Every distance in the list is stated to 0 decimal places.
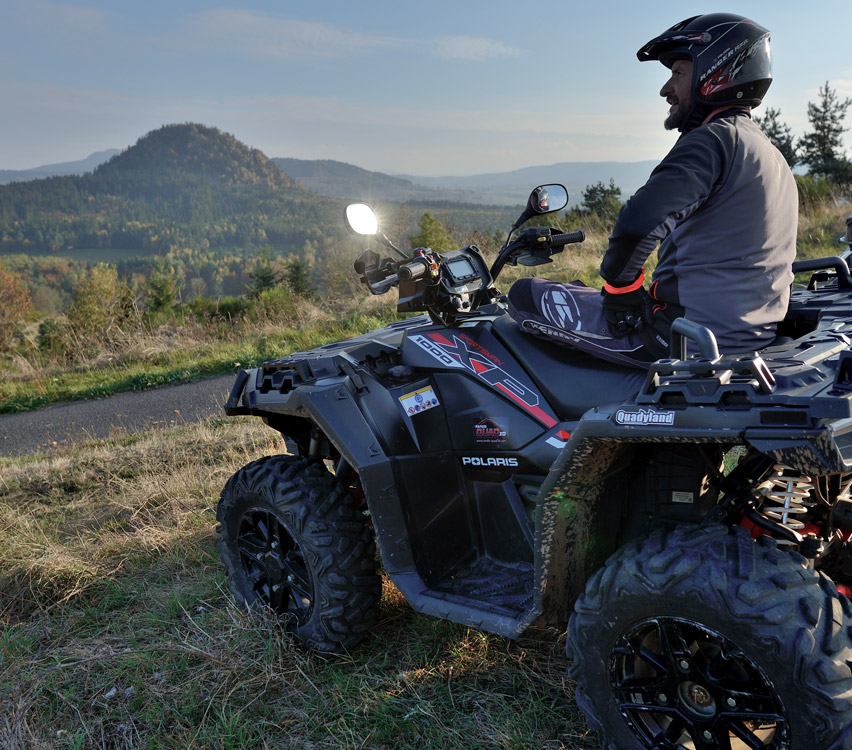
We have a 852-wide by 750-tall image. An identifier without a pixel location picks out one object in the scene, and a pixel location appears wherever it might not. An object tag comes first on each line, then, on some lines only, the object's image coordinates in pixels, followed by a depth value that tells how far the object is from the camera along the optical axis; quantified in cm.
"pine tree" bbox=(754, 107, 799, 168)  2498
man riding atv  231
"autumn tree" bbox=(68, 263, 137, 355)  1458
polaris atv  177
